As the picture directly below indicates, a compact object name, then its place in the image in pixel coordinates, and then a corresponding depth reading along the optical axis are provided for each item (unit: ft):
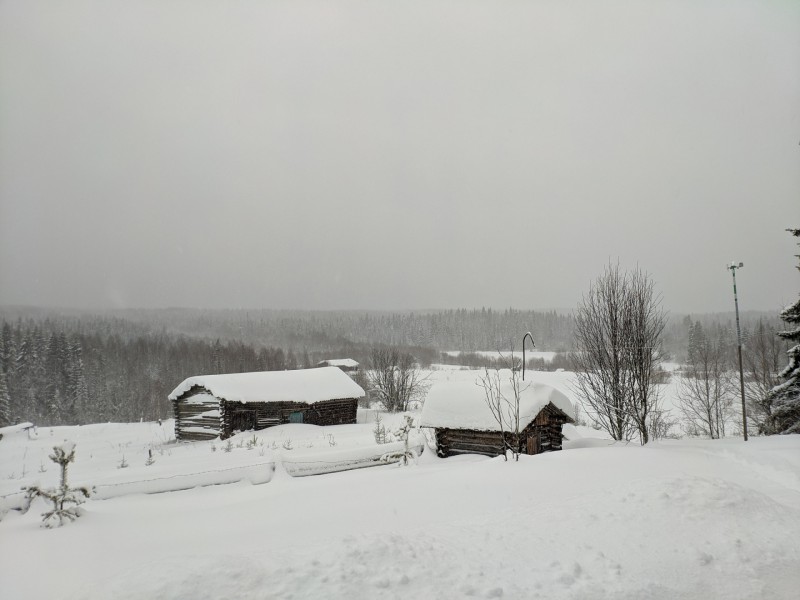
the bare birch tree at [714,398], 97.71
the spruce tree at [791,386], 52.01
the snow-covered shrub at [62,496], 22.02
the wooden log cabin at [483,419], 47.93
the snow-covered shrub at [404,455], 45.29
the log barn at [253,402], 89.92
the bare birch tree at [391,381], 135.85
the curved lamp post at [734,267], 57.82
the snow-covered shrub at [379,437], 61.95
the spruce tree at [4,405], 126.11
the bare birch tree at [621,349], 53.47
